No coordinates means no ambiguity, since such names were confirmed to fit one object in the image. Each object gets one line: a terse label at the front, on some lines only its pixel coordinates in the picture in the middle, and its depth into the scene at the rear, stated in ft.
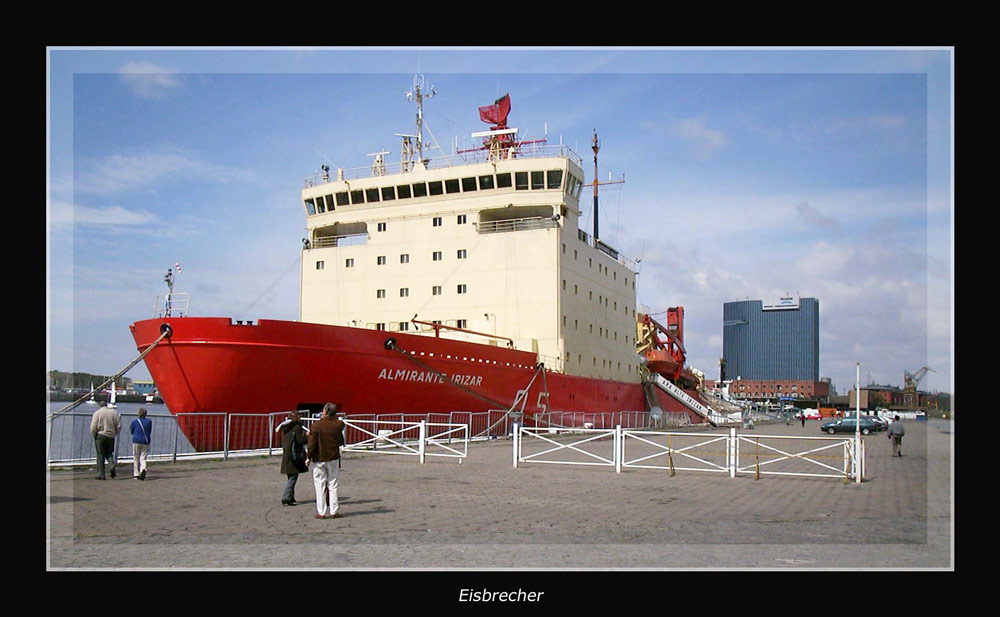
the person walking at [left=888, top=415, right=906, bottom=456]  63.87
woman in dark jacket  31.40
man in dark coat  28.55
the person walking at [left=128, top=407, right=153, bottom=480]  38.27
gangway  135.03
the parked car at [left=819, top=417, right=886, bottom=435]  118.62
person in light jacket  37.50
